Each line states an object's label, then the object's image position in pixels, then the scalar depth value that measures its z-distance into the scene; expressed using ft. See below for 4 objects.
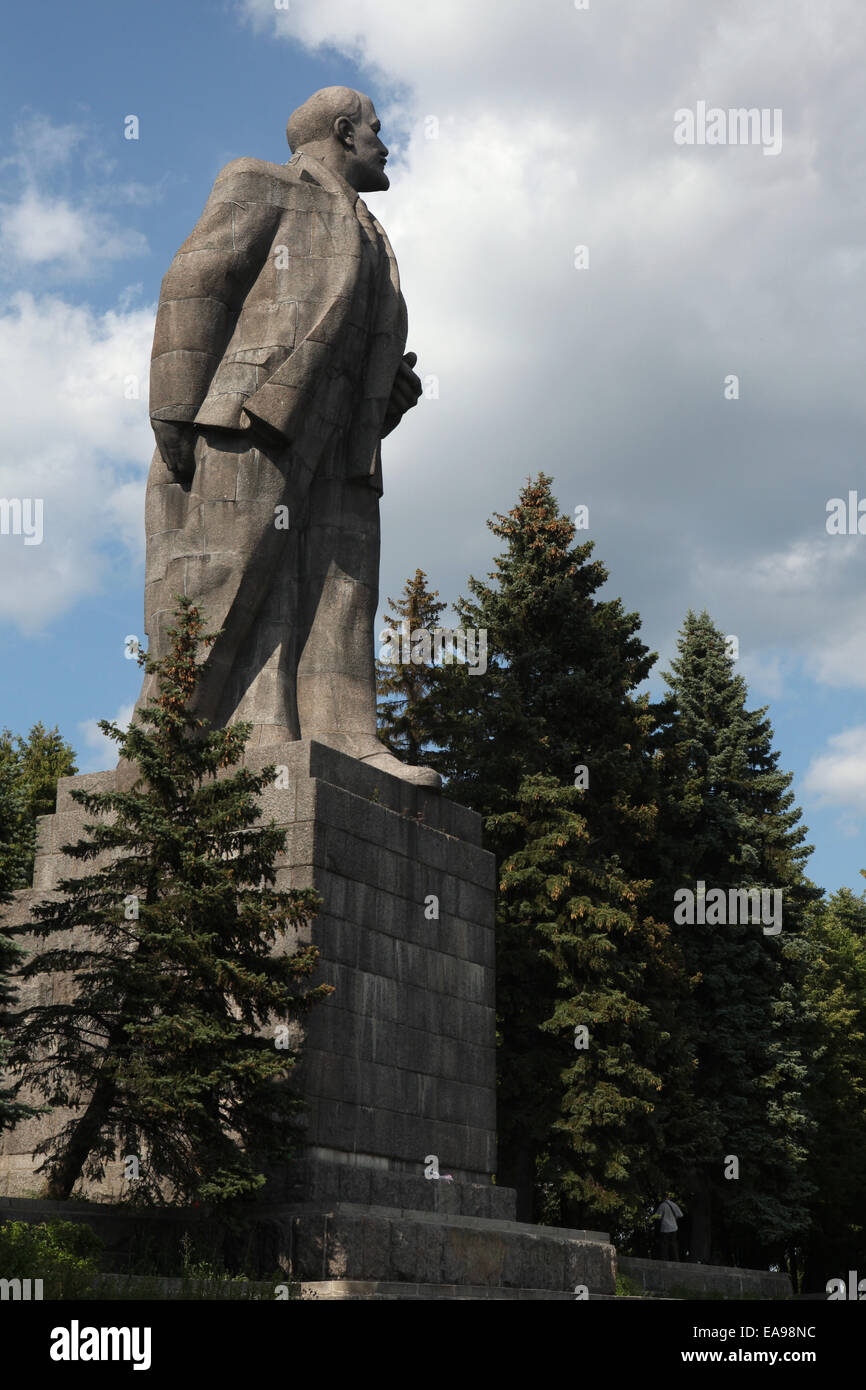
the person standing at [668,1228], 75.41
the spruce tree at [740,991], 87.86
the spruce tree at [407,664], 98.07
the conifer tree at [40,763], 94.48
